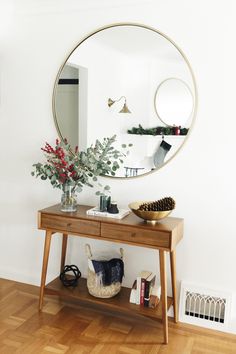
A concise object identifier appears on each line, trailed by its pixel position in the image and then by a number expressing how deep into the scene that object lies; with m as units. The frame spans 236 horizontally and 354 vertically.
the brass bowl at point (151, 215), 2.26
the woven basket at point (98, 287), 2.52
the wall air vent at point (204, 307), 2.44
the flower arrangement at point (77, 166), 2.47
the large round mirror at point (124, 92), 2.47
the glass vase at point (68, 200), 2.56
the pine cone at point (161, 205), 2.29
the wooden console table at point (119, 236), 2.22
